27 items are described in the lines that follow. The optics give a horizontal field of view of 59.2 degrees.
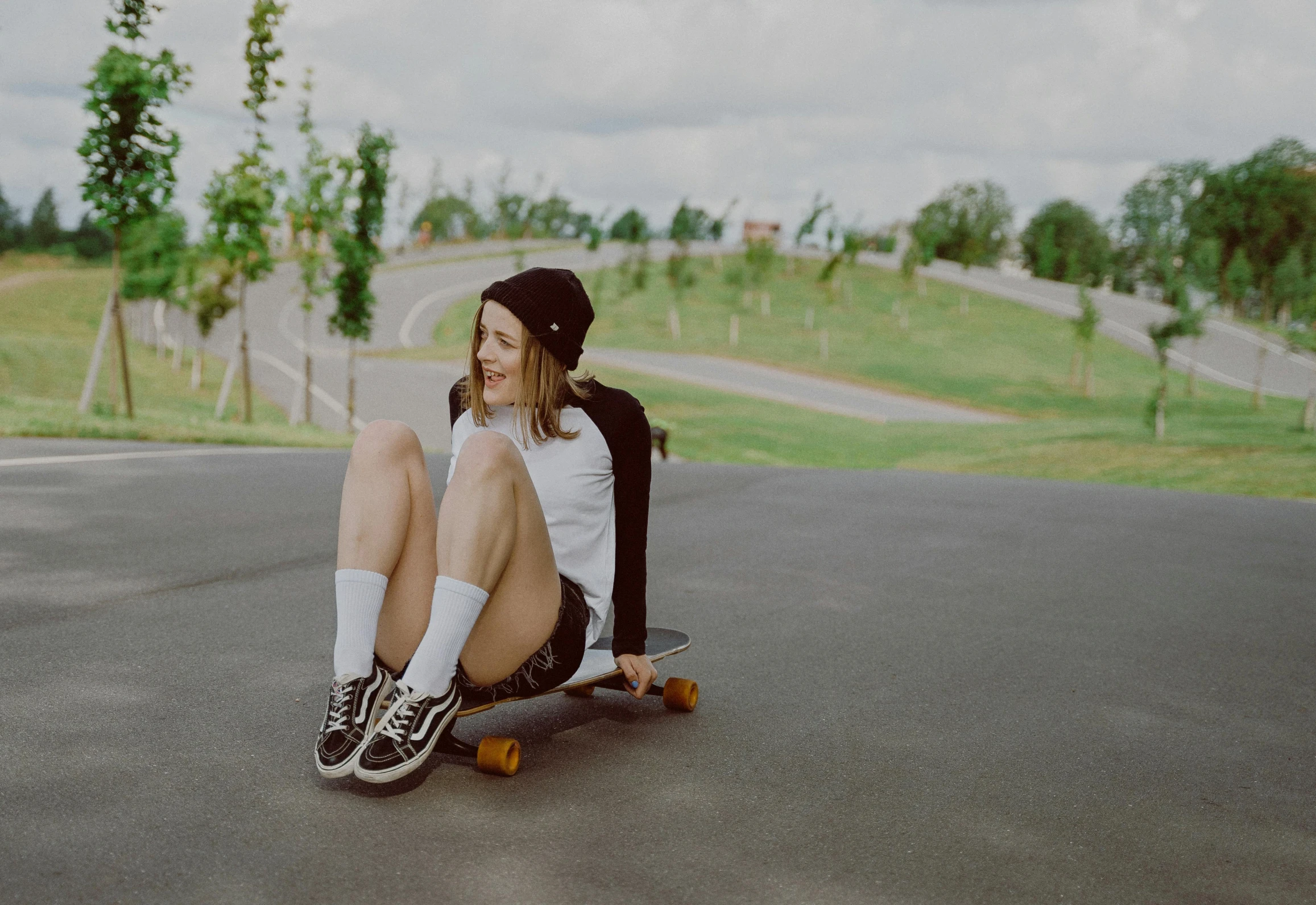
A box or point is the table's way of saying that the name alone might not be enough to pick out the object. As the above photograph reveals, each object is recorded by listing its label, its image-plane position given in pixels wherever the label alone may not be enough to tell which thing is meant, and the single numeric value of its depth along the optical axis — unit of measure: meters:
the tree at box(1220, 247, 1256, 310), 32.88
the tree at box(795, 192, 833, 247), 51.16
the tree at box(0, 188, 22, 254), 73.38
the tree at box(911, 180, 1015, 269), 58.06
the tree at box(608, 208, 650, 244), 52.16
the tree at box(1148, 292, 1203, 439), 26.20
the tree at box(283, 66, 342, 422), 21.58
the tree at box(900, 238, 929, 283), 53.66
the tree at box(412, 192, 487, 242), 73.56
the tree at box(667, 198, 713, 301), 49.09
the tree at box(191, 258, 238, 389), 28.20
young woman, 2.96
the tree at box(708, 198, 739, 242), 55.44
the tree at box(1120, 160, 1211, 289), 65.06
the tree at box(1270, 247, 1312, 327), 27.22
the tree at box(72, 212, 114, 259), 75.31
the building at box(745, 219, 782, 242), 64.31
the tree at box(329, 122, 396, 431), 21.62
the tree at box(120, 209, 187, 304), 26.02
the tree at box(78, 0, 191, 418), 14.16
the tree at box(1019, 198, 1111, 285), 69.00
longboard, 3.21
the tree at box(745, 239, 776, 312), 50.69
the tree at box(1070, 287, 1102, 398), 32.94
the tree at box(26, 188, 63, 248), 76.94
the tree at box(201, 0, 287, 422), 18.17
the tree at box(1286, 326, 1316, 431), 23.72
